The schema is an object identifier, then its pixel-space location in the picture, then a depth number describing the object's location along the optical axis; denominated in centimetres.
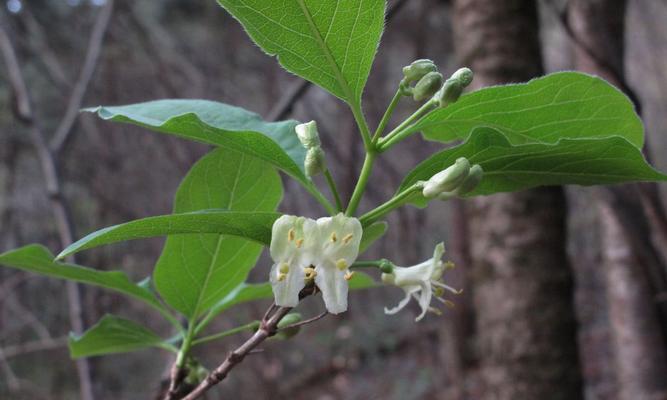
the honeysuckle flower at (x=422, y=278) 21
